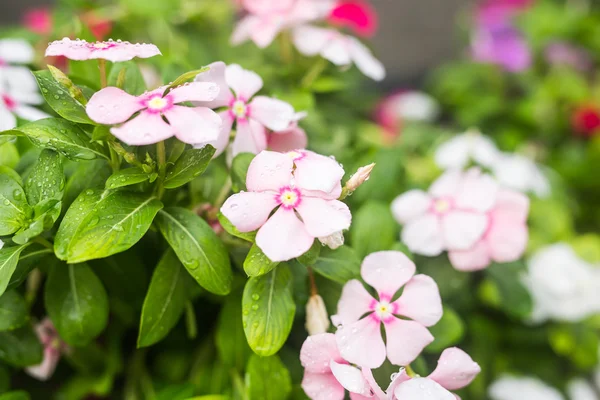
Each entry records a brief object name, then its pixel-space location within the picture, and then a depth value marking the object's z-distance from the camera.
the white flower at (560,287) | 0.58
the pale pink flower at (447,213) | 0.50
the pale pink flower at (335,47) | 0.55
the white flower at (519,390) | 0.57
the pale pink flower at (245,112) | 0.47
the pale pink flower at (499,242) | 0.51
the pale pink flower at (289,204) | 0.43
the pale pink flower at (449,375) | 0.44
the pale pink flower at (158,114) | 0.42
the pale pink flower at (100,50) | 0.43
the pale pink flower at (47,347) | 0.50
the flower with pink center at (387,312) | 0.45
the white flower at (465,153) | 0.58
